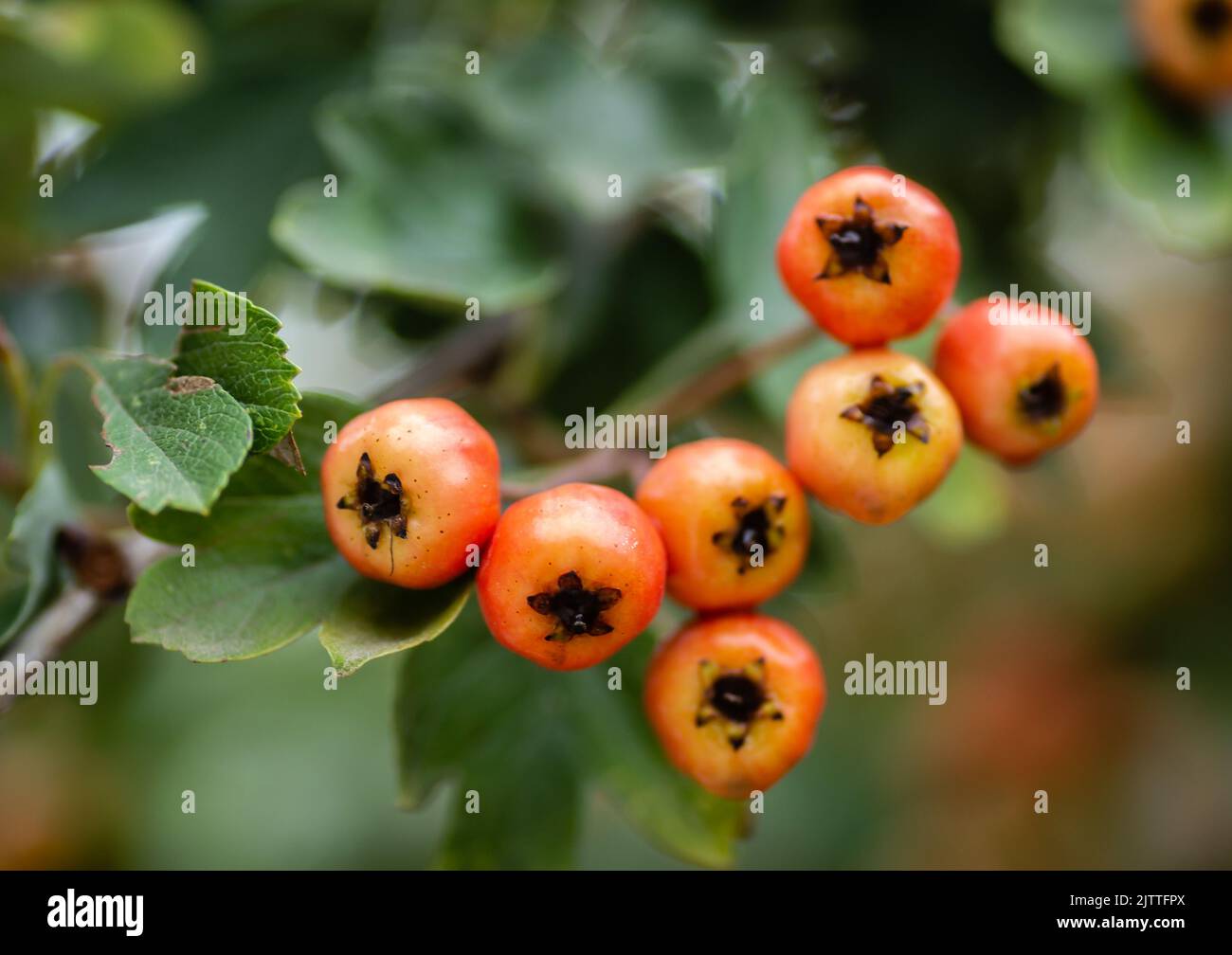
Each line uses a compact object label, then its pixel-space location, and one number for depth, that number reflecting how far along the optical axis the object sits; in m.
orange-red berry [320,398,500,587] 0.22
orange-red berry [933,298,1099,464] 0.23
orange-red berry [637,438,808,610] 0.23
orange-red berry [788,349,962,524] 0.23
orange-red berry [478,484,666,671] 0.22
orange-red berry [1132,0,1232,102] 0.28
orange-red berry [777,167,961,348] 0.23
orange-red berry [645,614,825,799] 0.23
